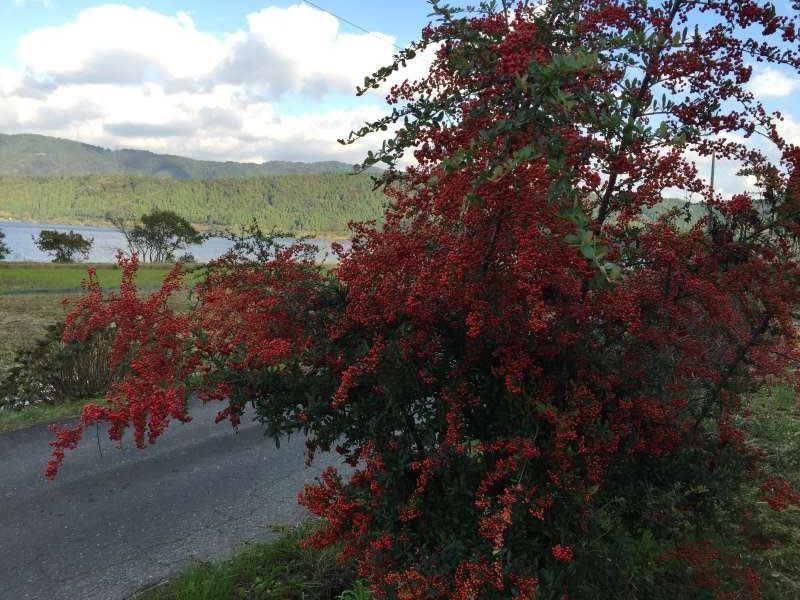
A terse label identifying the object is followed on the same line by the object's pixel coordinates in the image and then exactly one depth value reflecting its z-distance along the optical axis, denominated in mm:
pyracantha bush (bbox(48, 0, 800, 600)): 2449
